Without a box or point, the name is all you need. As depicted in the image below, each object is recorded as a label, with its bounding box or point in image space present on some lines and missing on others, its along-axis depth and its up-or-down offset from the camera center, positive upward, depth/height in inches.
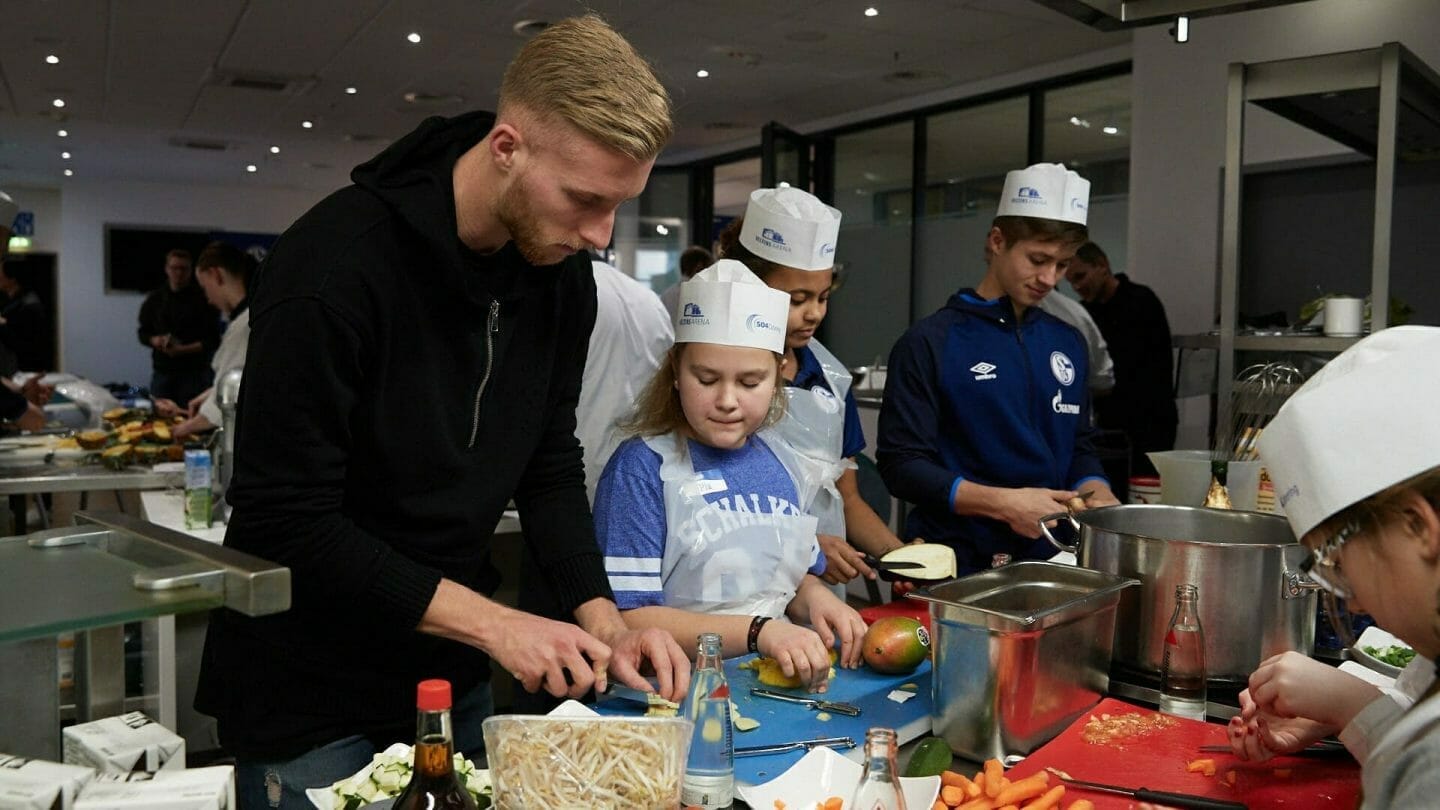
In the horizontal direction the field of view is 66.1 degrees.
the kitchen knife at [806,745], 53.2 -18.7
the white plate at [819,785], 46.7 -18.2
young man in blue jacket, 102.0 -2.0
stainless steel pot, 57.8 -11.8
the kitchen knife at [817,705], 58.4 -18.4
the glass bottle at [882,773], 40.2 -14.9
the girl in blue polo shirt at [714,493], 72.4 -9.1
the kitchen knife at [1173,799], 47.5 -18.6
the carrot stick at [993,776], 47.1 -17.8
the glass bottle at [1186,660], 58.2 -15.3
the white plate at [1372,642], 61.6 -16.6
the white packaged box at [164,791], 34.8 -14.3
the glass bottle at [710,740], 46.9 -16.2
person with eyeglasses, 34.0 -3.9
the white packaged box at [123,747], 39.0 -14.4
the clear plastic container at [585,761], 39.6 -14.7
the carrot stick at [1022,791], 46.4 -17.9
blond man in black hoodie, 53.7 -3.1
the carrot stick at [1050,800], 45.6 -18.0
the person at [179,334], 310.7 +3.7
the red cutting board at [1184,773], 49.0 -18.6
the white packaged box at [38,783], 34.0 -13.8
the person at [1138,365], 214.5 +0.8
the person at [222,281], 200.5 +12.8
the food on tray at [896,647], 64.4 -16.6
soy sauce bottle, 36.6 -13.9
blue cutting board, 52.6 -18.7
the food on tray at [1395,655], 64.8 -16.6
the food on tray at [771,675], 62.2 -17.9
